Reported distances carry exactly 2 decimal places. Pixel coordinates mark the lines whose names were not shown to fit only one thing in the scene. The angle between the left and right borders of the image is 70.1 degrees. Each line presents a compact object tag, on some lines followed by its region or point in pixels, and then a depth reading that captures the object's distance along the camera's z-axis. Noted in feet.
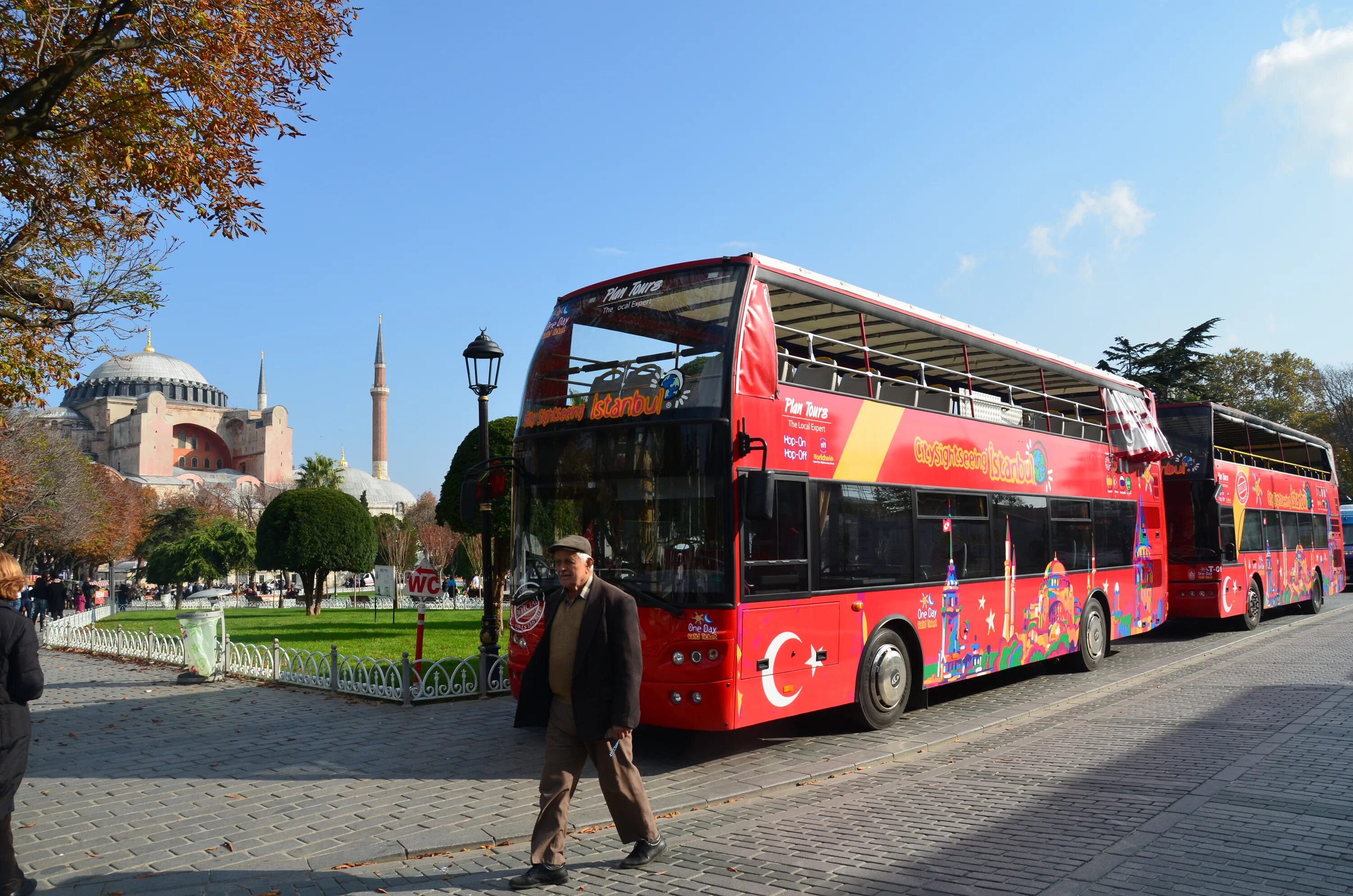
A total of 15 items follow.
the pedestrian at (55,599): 88.48
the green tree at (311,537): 97.60
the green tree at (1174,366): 134.00
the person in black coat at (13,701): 15.42
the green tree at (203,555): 167.94
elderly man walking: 16.33
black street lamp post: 37.29
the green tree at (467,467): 74.33
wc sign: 39.24
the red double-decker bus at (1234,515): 55.21
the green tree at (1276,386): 176.86
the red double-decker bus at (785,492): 23.90
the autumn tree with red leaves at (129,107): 23.99
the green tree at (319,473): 230.68
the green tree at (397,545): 152.97
